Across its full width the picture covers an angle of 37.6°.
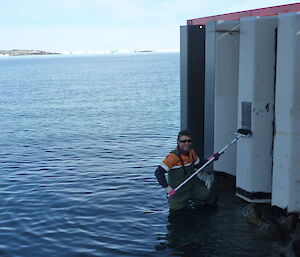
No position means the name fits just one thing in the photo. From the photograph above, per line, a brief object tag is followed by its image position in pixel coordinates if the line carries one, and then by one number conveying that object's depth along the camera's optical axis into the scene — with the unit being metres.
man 8.88
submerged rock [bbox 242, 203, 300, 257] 7.82
